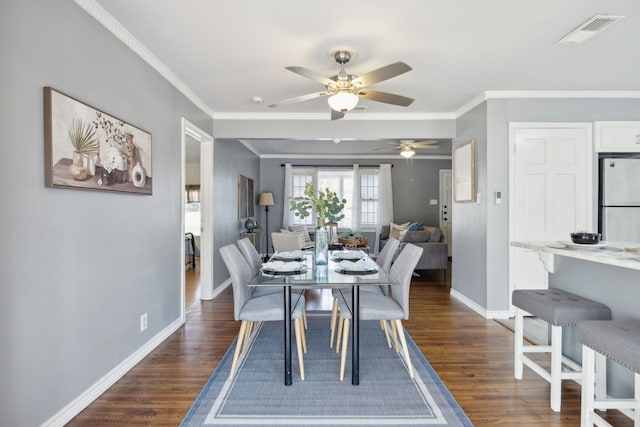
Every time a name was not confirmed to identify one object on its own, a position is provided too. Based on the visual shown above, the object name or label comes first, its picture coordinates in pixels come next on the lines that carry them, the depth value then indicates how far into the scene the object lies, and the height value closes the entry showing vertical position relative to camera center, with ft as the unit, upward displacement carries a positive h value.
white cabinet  11.64 +2.43
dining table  7.00 -1.56
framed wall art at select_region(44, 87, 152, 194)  5.58 +1.20
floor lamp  24.14 +0.62
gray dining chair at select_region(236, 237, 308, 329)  9.36 -1.65
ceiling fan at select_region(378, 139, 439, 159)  18.62 +3.53
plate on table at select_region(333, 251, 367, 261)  9.88 -1.48
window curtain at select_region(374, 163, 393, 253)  25.09 +0.62
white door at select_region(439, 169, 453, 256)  25.48 +0.62
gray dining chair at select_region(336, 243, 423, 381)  7.57 -2.31
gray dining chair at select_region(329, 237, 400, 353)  9.46 -1.82
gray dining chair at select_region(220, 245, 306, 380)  7.48 -2.27
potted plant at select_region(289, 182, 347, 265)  8.52 -0.12
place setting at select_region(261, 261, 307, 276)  7.58 -1.44
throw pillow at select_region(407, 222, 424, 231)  20.16 -1.21
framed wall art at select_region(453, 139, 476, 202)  12.77 +1.40
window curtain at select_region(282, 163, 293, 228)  25.34 +1.33
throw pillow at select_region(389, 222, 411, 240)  21.40 -1.43
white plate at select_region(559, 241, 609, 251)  6.25 -0.76
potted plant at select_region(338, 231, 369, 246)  16.52 -1.61
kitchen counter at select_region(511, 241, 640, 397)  5.71 -1.41
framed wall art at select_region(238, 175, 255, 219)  18.93 +0.63
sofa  17.33 -2.02
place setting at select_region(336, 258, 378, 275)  7.78 -1.46
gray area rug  6.15 -3.88
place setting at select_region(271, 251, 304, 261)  9.88 -1.47
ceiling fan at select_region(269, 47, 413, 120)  7.50 +3.04
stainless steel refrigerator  11.44 +0.26
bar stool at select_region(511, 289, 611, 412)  6.18 -2.04
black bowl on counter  6.41 -0.61
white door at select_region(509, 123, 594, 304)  11.61 +0.68
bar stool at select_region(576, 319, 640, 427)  4.58 -2.09
